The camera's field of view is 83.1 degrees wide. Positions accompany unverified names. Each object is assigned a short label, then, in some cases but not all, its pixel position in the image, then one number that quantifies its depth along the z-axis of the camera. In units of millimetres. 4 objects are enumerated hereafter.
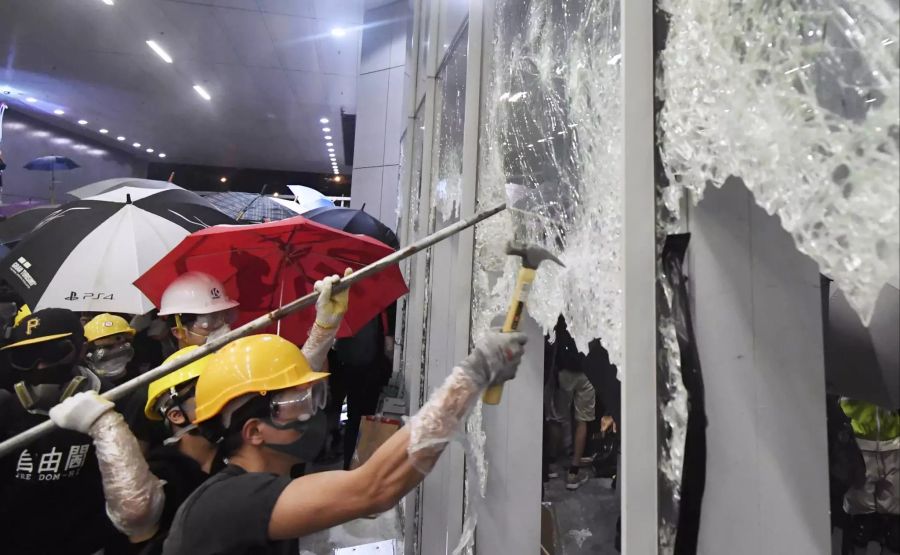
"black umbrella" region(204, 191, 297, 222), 5327
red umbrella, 2129
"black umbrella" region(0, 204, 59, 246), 3721
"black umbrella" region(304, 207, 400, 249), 3910
